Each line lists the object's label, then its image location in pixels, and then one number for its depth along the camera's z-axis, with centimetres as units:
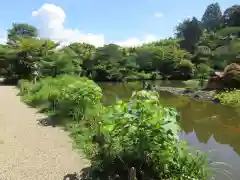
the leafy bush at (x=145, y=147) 261
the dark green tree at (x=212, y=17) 3951
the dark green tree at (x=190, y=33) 3073
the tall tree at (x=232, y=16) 3269
